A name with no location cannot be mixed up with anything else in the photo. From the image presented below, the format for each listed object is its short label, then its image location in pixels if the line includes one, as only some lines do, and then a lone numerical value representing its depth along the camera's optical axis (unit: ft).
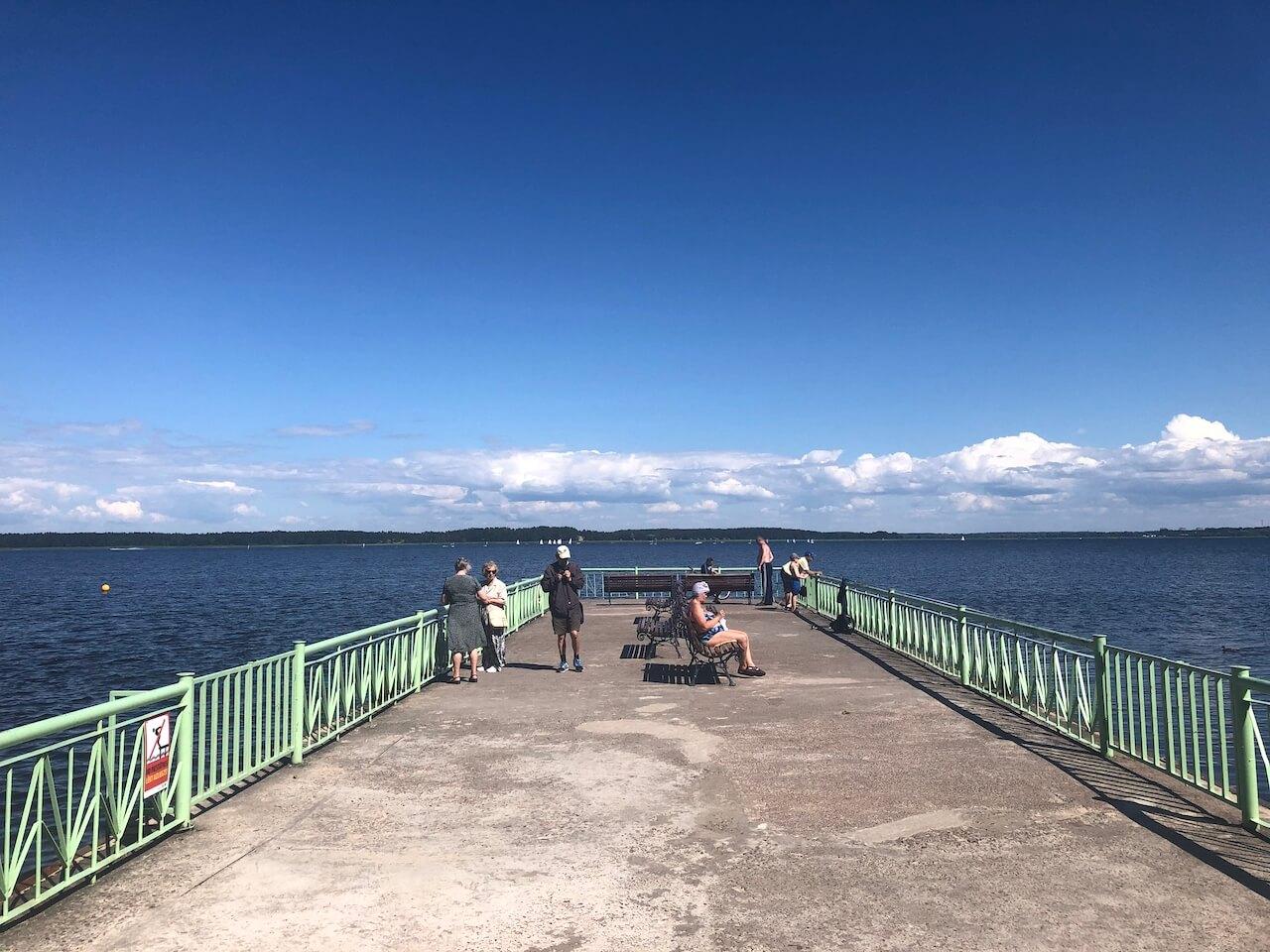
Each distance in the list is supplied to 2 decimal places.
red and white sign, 18.42
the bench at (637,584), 70.90
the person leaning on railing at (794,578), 66.59
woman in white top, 39.78
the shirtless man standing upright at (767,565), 69.26
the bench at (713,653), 37.14
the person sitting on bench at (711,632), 37.52
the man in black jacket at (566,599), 39.70
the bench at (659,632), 45.01
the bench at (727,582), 66.07
